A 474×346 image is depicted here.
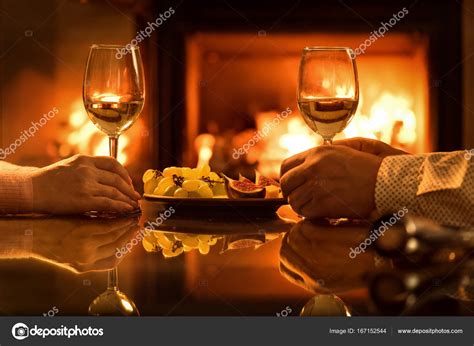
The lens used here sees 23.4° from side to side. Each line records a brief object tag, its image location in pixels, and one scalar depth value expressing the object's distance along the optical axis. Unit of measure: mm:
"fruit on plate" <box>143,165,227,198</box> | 1508
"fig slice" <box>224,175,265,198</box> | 1493
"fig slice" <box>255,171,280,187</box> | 1573
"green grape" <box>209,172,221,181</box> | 1564
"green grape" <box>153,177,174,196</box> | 1517
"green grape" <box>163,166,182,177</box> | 1564
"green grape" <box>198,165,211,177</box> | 1572
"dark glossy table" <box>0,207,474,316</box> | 953
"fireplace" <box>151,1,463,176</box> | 3098
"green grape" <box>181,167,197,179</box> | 1554
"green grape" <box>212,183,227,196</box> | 1555
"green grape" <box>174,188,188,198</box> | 1499
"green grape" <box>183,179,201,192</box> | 1507
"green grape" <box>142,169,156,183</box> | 1570
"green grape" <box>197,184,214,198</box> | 1516
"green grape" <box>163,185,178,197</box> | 1508
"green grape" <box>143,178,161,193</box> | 1560
